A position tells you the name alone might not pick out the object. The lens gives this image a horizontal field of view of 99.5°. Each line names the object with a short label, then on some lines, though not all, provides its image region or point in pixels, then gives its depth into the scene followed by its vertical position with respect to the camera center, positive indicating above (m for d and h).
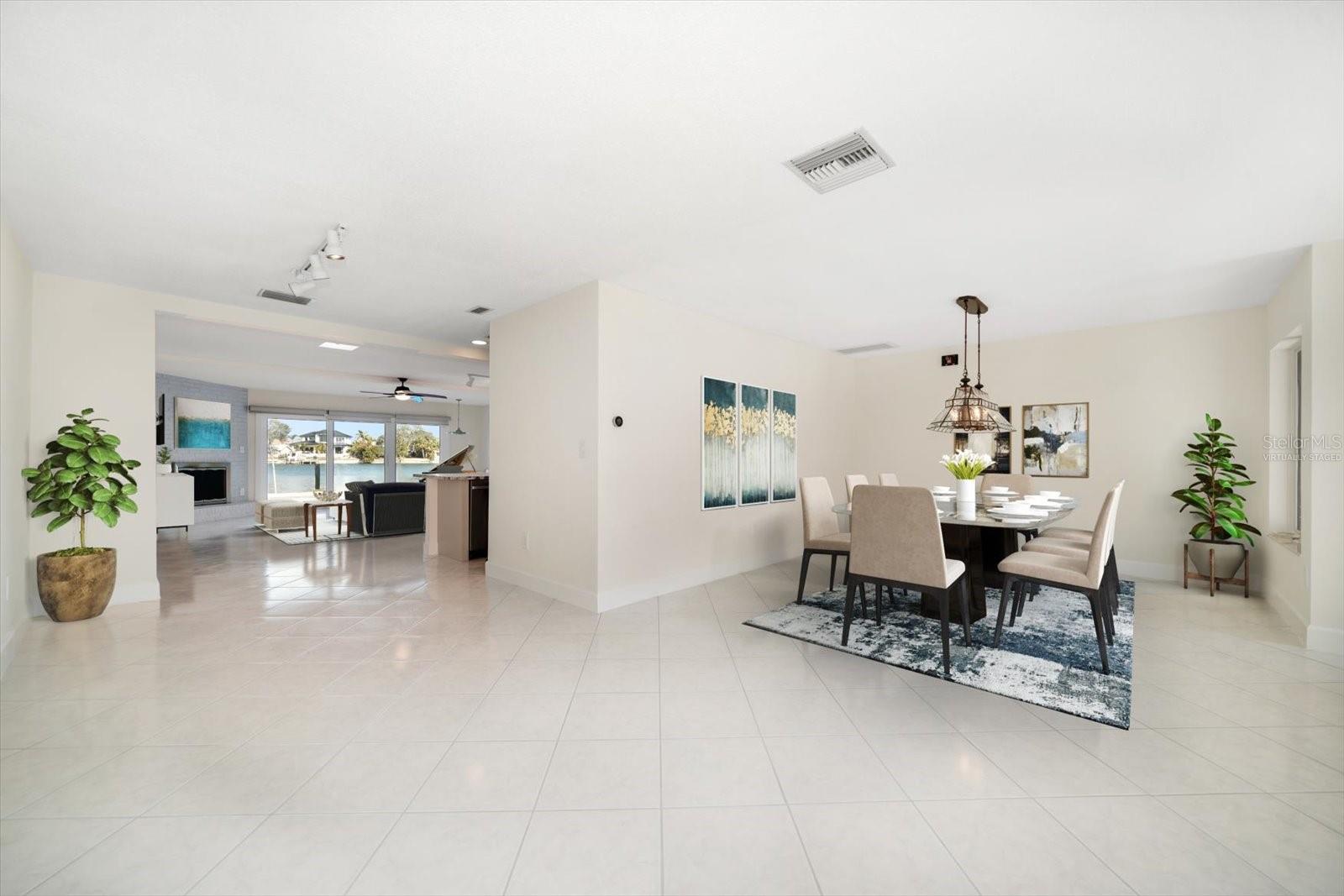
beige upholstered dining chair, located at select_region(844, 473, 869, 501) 5.16 -0.30
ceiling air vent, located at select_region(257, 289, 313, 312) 4.47 +1.21
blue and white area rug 2.75 -1.18
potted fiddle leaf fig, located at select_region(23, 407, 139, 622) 3.83 -0.40
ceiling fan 9.20 +0.90
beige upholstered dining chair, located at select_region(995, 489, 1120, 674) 3.02 -0.69
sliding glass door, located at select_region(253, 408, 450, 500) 10.95 -0.05
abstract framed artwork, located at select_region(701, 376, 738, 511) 5.10 +0.03
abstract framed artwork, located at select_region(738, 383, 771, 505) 5.53 +0.03
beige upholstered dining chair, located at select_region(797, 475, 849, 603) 4.38 -0.62
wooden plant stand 4.49 -1.05
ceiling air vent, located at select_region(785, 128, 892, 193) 2.32 +1.23
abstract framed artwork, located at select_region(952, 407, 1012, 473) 6.09 +0.03
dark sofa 7.81 -0.85
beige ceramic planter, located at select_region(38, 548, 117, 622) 3.81 -0.95
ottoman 8.41 -1.02
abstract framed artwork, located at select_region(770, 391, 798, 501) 5.95 +0.01
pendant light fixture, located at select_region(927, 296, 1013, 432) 4.43 +0.27
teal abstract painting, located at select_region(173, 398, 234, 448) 9.34 +0.39
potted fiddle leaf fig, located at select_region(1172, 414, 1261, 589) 4.61 -0.49
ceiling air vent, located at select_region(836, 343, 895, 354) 6.45 +1.16
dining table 3.52 -0.66
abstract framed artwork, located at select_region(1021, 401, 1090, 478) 5.66 +0.09
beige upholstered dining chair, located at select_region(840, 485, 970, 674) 3.13 -0.57
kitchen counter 6.22 -0.78
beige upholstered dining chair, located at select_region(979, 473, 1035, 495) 5.25 -0.32
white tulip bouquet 3.93 -0.11
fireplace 9.41 -0.58
